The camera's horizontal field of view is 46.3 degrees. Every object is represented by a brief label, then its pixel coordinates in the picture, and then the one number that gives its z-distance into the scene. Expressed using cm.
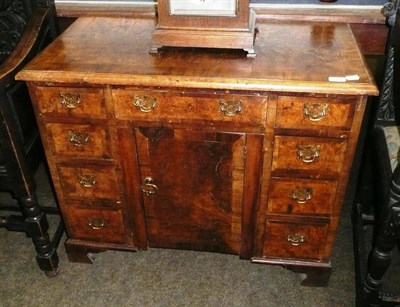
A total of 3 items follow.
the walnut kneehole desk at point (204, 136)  153
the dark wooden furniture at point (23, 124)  172
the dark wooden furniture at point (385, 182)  156
